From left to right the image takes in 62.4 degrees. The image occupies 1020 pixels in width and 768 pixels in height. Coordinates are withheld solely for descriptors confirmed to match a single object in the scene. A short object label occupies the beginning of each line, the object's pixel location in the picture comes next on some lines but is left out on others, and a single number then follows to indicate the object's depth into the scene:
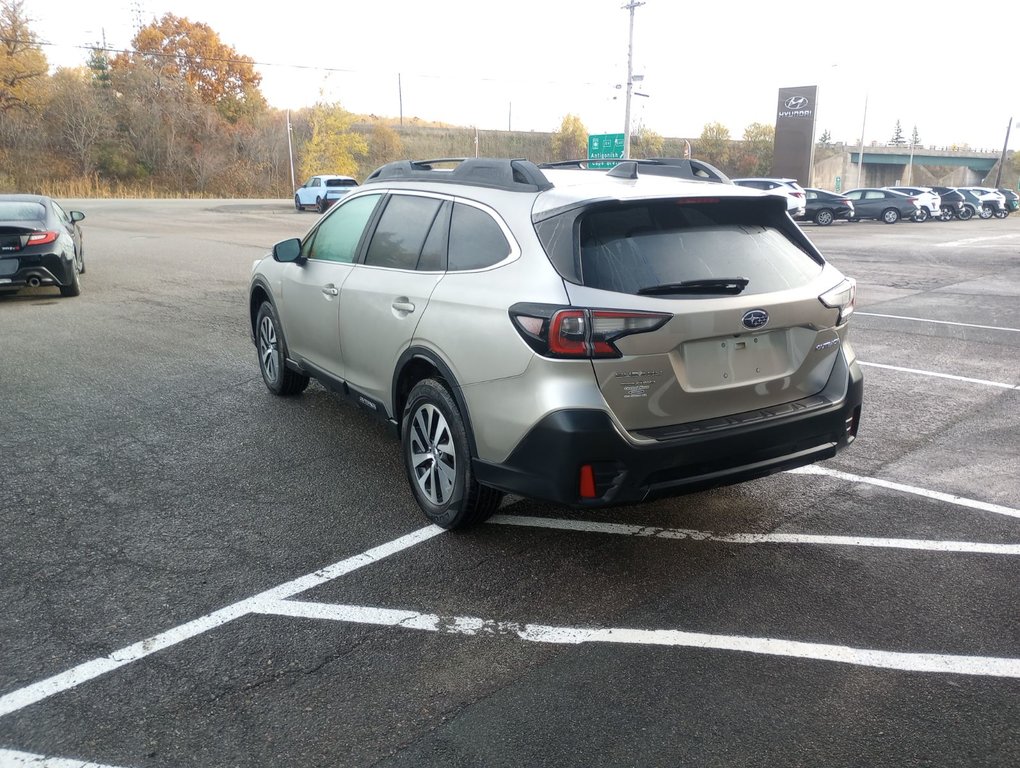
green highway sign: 46.57
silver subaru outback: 3.49
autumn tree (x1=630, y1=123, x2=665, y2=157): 89.51
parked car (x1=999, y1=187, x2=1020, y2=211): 46.81
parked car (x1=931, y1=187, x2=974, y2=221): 40.56
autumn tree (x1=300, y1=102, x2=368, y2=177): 70.50
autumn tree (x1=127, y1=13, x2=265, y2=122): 78.94
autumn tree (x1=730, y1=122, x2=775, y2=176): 95.55
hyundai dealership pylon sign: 56.62
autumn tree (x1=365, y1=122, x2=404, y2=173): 81.75
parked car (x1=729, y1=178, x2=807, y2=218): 31.27
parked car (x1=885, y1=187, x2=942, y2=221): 37.03
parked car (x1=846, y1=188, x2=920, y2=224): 36.66
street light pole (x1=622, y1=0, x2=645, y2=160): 42.56
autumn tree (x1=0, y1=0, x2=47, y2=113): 61.59
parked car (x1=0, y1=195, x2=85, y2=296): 11.19
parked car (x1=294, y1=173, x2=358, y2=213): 35.31
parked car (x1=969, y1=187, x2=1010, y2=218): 43.56
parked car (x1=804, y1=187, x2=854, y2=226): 34.91
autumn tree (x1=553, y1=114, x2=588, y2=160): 91.62
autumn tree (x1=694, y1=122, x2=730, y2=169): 97.12
